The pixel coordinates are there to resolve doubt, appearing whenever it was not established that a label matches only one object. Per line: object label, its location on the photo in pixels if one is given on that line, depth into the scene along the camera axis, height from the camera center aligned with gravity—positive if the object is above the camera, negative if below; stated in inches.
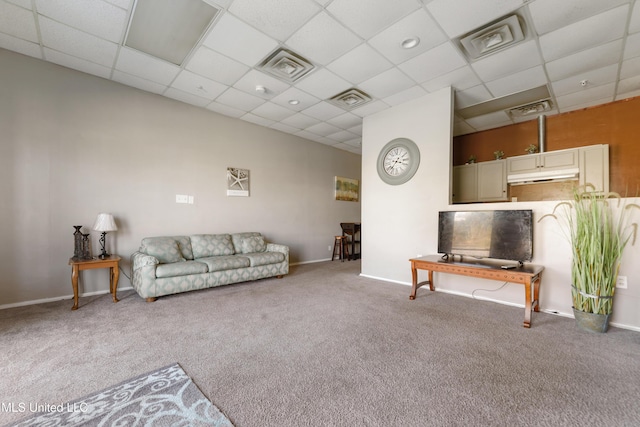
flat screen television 116.4 -8.5
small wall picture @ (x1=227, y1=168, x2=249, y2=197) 192.5 +24.6
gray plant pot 93.9 -38.3
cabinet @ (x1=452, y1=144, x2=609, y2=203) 156.7 +30.2
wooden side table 117.7 -24.9
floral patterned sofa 129.6 -27.2
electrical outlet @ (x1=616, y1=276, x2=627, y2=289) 101.7 -25.5
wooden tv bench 101.6 -24.2
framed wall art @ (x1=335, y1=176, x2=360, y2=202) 272.1 +28.7
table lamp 129.9 -5.9
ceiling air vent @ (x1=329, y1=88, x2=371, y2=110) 156.7 +74.0
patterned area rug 52.0 -41.8
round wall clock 163.5 +36.2
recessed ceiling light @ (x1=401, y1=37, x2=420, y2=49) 109.1 +74.2
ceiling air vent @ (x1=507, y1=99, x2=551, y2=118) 164.2 +71.5
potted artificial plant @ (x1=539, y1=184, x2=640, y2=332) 94.3 -12.9
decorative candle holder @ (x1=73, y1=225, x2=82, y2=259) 127.9 -14.4
